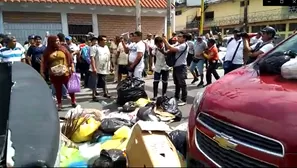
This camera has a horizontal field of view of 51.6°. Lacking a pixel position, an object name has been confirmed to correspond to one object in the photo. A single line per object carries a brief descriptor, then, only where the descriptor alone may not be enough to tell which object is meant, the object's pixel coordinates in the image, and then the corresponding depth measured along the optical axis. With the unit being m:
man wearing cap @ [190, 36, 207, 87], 9.34
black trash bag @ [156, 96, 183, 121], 5.39
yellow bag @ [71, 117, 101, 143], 4.04
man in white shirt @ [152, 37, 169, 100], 6.45
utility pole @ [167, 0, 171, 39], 11.81
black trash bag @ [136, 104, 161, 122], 4.73
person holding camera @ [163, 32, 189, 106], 6.25
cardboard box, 2.12
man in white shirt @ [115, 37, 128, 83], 8.40
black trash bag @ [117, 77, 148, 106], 6.35
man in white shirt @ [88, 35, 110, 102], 6.93
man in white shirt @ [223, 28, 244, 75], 6.80
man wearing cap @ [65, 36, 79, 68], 9.16
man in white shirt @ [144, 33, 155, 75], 11.41
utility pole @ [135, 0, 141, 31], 10.99
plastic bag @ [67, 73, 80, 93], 6.33
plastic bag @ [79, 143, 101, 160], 3.25
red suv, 1.78
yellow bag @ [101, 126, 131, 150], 3.42
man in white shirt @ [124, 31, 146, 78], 6.73
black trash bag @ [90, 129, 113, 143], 3.99
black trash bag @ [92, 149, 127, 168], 2.75
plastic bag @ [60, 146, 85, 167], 2.93
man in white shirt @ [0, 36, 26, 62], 6.83
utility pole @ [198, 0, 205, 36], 18.28
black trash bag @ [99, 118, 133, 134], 4.08
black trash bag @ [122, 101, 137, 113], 5.62
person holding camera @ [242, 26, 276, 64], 5.27
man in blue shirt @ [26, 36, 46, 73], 8.34
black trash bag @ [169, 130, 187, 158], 3.11
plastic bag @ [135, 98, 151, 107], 5.82
